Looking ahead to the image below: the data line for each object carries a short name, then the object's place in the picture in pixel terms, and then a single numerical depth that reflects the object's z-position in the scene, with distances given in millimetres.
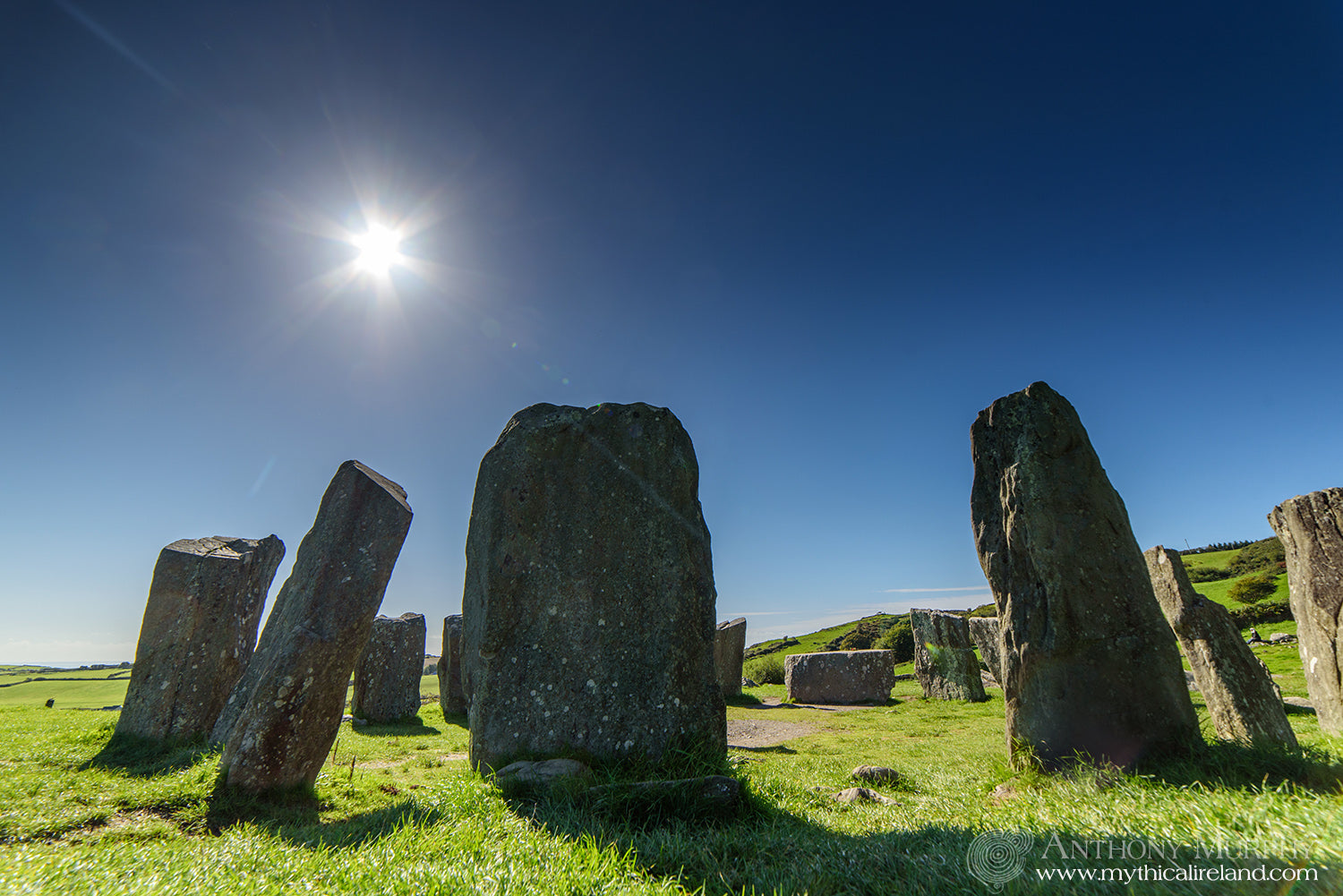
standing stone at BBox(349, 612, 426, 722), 15320
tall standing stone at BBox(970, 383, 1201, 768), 5445
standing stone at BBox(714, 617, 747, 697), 19344
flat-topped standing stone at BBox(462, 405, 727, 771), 6070
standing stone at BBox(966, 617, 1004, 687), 18077
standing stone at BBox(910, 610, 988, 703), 17656
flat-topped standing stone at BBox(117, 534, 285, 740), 8891
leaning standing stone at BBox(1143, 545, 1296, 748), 6859
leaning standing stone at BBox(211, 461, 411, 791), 6199
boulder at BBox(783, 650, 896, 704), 18547
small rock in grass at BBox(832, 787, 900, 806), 5906
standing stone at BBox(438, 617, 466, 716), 16672
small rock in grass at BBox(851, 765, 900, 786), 7074
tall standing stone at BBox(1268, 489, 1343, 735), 7328
